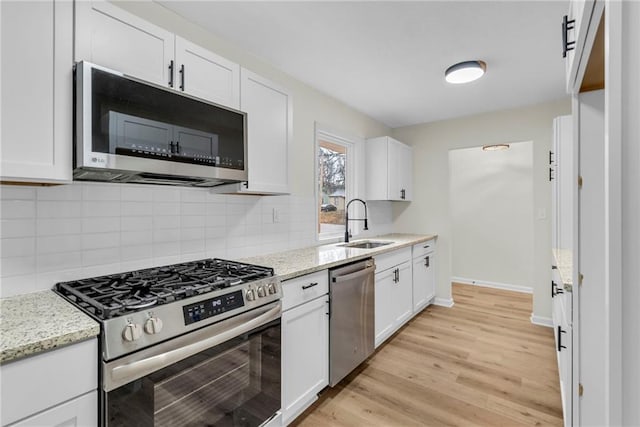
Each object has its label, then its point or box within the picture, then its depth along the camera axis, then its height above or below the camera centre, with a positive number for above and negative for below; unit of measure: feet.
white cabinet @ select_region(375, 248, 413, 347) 8.84 -2.45
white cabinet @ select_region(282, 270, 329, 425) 5.69 -2.54
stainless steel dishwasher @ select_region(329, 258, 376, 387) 6.82 -2.45
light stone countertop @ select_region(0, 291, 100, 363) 2.76 -1.14
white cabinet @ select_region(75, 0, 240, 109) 4.10 +2.45
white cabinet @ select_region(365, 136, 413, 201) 12.07 +1.81
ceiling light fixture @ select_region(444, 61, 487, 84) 7.95 +3.76
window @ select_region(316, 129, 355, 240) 10.53 +1.25
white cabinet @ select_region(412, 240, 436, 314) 11.32 -2.35
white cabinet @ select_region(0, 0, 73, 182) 3.44 +1.45
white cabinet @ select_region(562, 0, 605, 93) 2.75 +1.82
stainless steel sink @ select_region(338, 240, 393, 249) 10.33 -1.02
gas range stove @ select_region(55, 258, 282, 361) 3.36 -1.08
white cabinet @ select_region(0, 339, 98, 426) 2.69 -1.63
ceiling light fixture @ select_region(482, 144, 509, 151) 13.77 +3.19
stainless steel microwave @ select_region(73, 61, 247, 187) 3.89 +1.19
